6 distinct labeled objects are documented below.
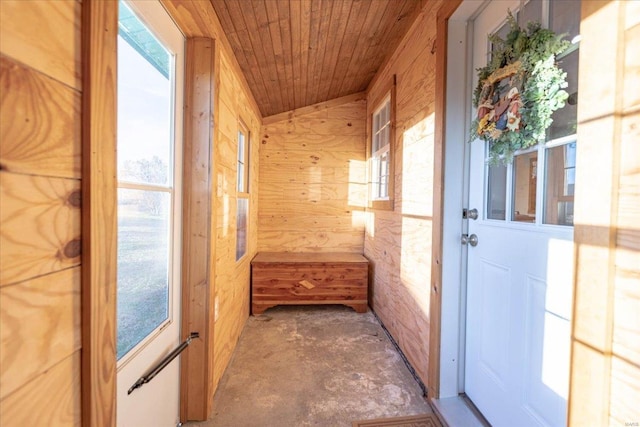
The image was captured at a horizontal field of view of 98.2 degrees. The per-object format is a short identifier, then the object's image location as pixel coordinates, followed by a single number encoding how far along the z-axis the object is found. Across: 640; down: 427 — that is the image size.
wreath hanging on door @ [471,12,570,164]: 1.01
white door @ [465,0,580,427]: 1.04
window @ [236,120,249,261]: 2.46
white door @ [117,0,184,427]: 1.00
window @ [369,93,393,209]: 2.63
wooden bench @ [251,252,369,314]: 3.00
